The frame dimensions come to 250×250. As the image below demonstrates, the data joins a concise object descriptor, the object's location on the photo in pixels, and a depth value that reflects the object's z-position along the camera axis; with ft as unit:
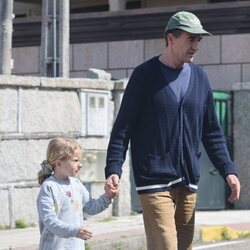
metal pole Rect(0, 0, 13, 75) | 40.27
